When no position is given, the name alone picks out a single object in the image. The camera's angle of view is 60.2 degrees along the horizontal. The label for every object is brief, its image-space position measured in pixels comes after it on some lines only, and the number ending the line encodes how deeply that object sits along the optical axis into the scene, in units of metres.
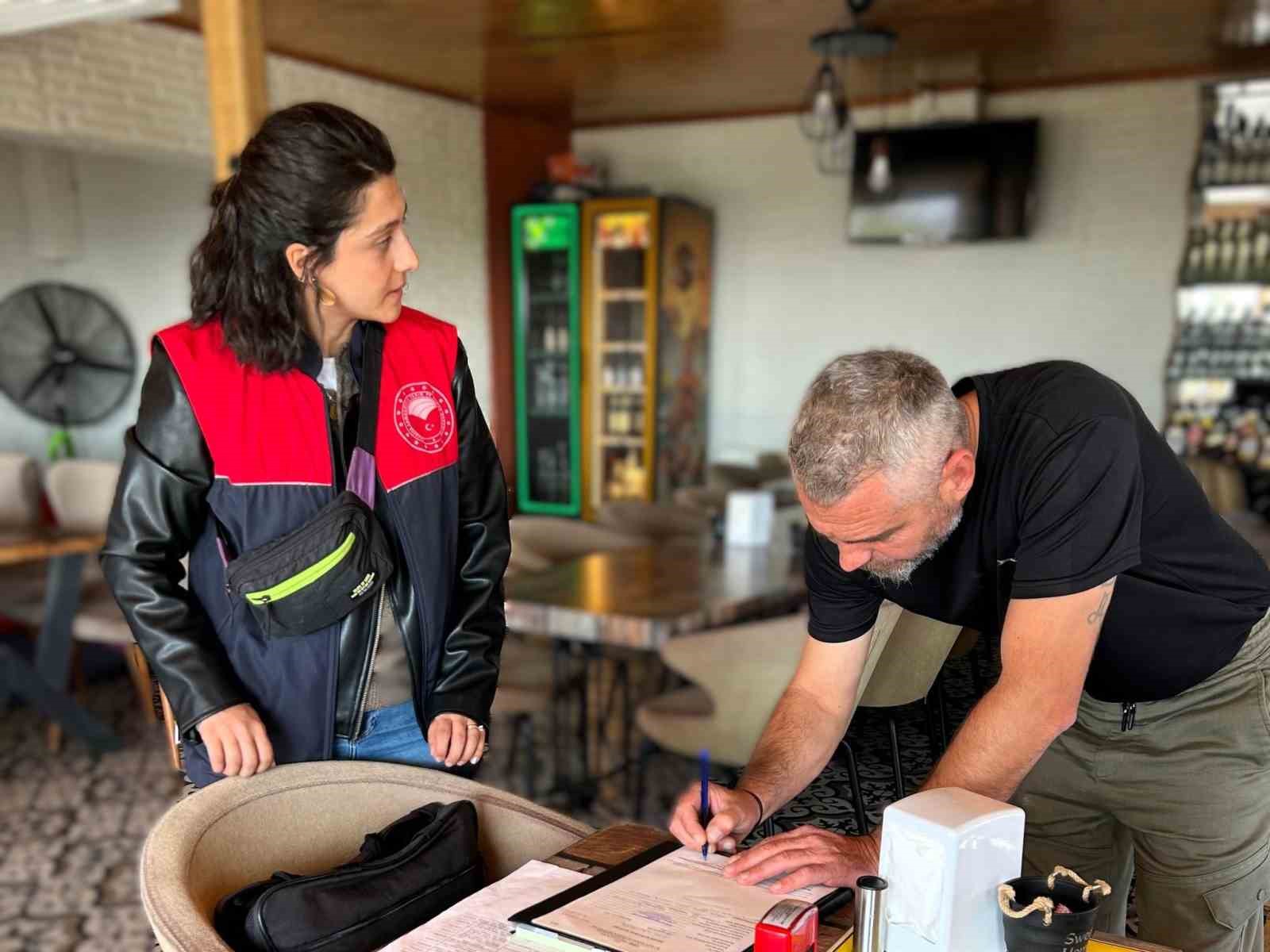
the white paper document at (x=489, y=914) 1.12
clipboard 1.09
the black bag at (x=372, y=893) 1.13
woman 1.58
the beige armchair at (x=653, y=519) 5.07
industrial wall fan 7.45
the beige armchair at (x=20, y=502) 5.23
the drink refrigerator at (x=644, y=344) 7.81
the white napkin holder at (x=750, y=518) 4.26
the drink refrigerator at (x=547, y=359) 8.09
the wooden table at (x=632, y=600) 3.18
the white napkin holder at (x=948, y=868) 1.01
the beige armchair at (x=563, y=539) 4.45
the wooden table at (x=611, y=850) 1.28
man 1.33
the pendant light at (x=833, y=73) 4.73
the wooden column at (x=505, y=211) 8.14
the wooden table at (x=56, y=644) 4.26
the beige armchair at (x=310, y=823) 1.32
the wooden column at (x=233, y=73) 3.85
